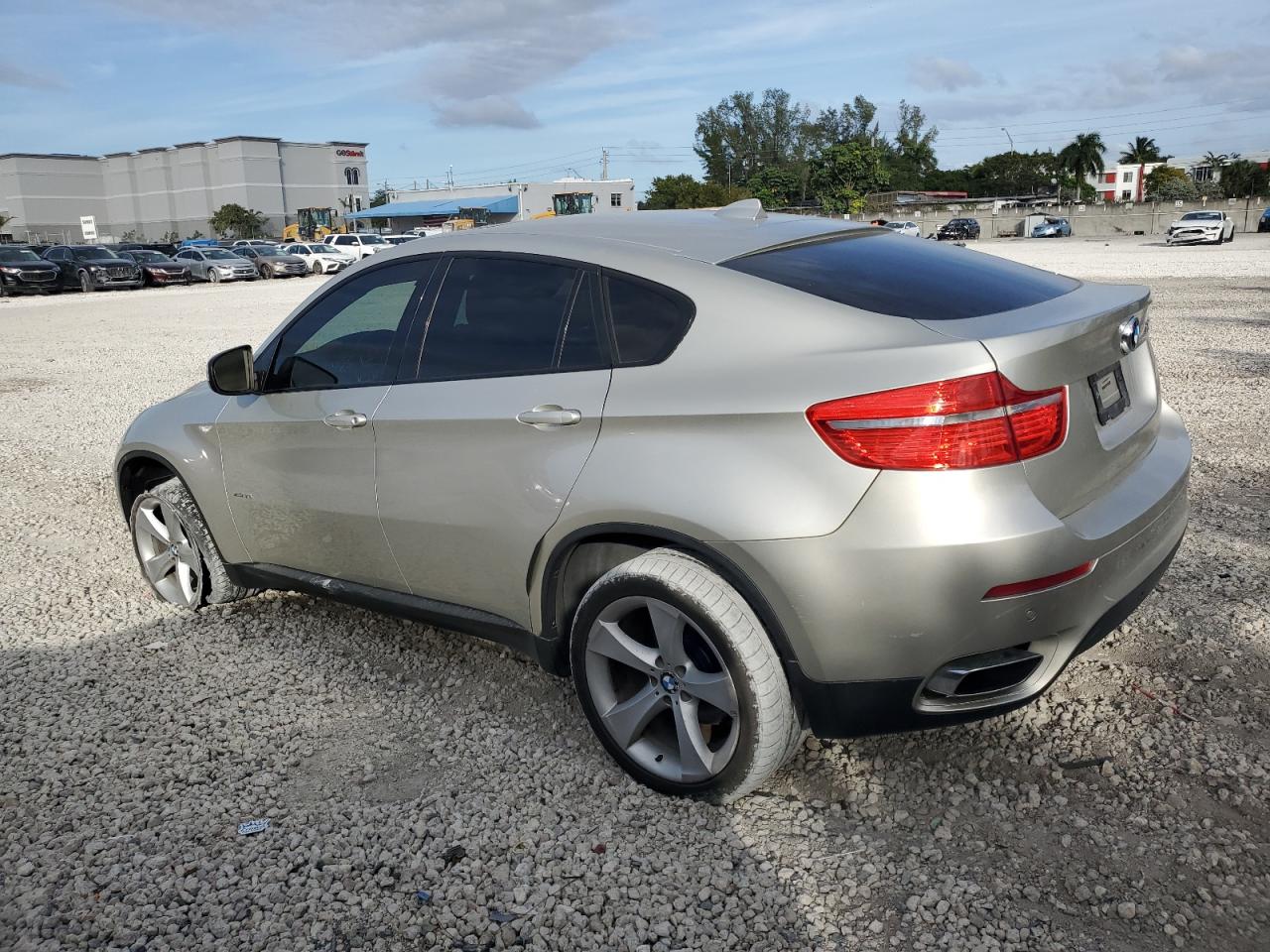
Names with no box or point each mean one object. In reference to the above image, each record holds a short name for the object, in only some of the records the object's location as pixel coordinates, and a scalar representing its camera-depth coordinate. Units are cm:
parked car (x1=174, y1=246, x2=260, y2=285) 3844
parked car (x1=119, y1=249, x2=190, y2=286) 3716
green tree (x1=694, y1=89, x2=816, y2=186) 12369
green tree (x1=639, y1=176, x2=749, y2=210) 8619
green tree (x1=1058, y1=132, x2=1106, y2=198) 9938
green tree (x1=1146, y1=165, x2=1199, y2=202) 8294
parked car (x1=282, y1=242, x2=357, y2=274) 4122
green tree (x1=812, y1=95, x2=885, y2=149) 12562
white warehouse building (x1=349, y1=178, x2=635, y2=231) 9044
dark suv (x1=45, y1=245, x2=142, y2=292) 3456
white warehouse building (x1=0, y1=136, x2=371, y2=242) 9975
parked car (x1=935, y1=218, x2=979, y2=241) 5499
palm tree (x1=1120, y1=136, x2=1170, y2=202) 11844
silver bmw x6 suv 248
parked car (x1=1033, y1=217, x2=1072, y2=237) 5947
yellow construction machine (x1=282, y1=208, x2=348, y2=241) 7900
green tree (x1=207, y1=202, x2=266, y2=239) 9150
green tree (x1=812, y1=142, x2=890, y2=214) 8731
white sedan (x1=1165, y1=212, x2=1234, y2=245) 3916
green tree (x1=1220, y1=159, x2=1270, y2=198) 7575
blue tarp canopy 9112
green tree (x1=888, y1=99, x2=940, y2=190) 12512
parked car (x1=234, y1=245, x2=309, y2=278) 3909
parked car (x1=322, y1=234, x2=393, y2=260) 4416
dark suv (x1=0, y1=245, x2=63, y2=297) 3209
